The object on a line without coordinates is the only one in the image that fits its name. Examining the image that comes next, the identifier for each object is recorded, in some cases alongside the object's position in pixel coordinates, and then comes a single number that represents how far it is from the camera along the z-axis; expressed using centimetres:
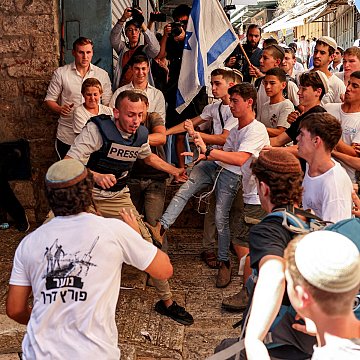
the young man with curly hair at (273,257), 227
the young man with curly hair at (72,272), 272
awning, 2387
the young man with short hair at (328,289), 183
